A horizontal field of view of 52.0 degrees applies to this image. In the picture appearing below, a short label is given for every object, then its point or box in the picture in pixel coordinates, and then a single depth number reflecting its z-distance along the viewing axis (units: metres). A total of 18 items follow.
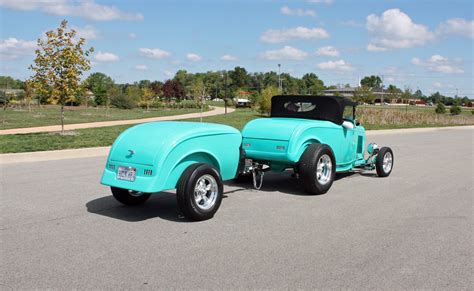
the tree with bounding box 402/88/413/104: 60.47
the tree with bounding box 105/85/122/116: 54.55
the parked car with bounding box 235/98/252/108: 68.60
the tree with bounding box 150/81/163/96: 58.78
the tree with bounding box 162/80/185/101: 58.62
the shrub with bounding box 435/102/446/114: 58.45
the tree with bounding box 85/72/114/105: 58.15
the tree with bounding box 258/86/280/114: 38.00
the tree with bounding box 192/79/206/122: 46.00
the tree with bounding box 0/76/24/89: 99.79
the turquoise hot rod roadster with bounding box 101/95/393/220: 6.07
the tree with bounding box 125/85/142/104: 55.22
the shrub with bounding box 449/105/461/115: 60.91
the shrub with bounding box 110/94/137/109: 54.53
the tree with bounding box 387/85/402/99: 62.47
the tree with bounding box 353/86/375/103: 49.81
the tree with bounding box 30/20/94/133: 17.91
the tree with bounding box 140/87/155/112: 52.64
